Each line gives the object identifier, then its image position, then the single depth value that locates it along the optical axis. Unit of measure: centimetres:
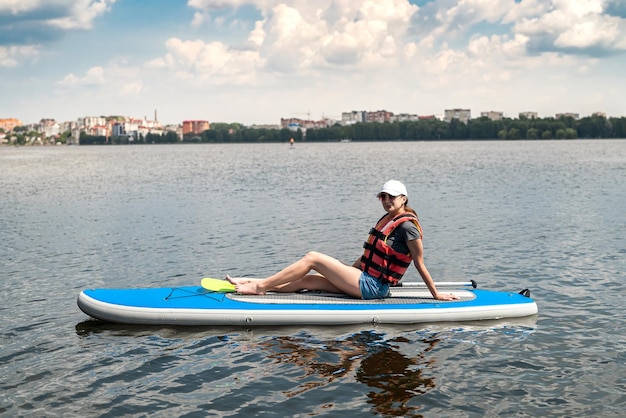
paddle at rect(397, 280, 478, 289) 1034
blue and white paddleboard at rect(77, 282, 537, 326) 955
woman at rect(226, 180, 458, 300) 909
